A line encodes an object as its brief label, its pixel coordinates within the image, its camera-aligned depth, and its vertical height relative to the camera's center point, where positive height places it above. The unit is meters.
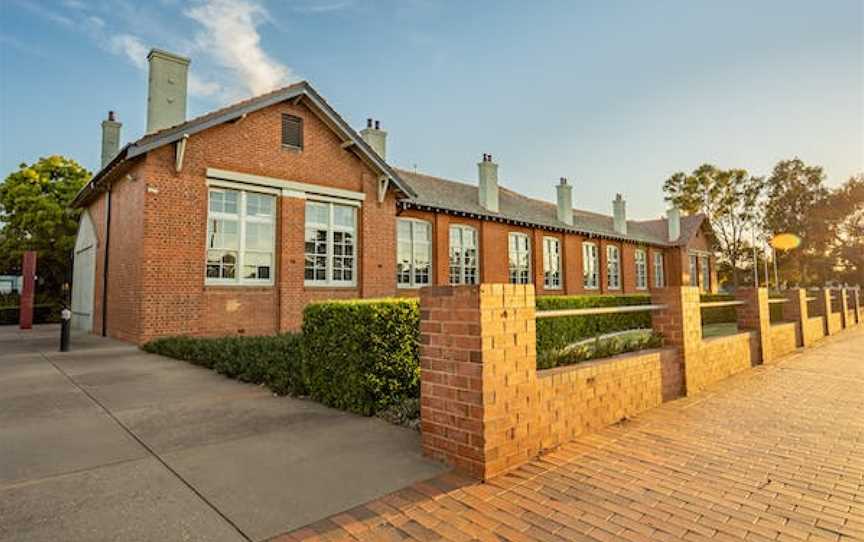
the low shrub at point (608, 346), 4.84 -0.63
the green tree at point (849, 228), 45.66 +6.45
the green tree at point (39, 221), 24.75 +4.19
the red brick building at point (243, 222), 10.66 +2.08
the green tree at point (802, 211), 46.25 +8.12
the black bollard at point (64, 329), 9.58 -0.66
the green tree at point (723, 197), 43.50 +9.10
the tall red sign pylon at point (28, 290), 15.72 +0.29
